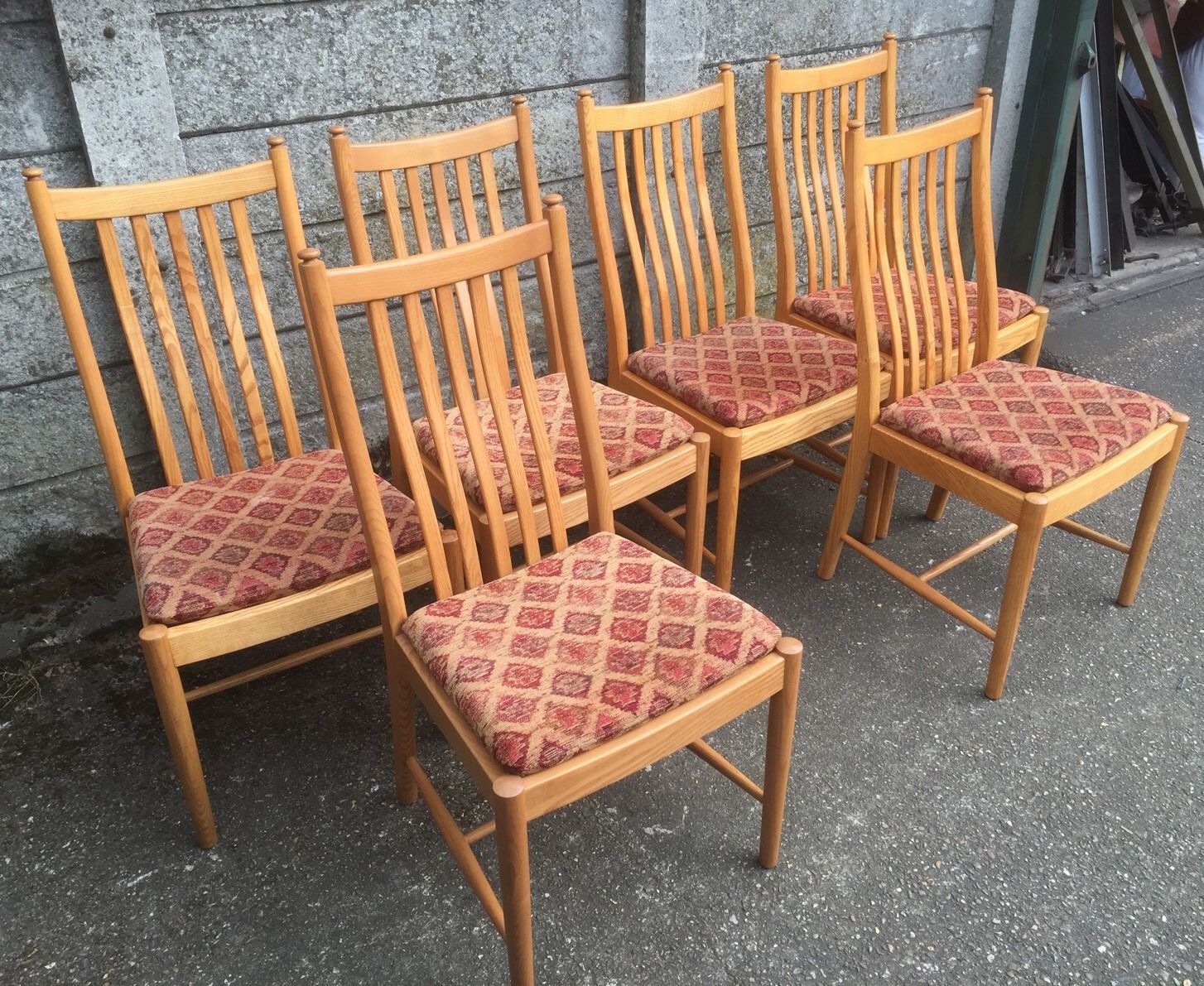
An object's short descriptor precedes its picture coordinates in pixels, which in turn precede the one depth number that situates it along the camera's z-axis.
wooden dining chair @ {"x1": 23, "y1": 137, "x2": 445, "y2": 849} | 1.64
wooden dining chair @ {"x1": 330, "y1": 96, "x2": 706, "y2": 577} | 1.90
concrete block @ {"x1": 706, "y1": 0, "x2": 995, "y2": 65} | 2.73
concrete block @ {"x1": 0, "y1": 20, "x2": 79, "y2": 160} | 1.95
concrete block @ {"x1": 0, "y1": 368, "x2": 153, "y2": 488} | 2.26
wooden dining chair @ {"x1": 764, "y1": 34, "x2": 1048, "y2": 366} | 2.45
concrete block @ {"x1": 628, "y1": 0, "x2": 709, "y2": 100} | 2.54
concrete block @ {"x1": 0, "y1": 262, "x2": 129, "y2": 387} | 2.15
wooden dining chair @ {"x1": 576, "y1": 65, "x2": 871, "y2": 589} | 2.20
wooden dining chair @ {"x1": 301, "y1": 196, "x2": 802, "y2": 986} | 1.35
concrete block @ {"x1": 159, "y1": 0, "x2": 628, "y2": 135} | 2.11
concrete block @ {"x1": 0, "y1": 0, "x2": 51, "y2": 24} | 1.91
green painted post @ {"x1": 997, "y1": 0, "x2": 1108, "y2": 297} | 3.25
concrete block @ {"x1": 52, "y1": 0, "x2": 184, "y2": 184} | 1.93
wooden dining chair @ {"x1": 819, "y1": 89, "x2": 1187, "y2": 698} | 1.98
